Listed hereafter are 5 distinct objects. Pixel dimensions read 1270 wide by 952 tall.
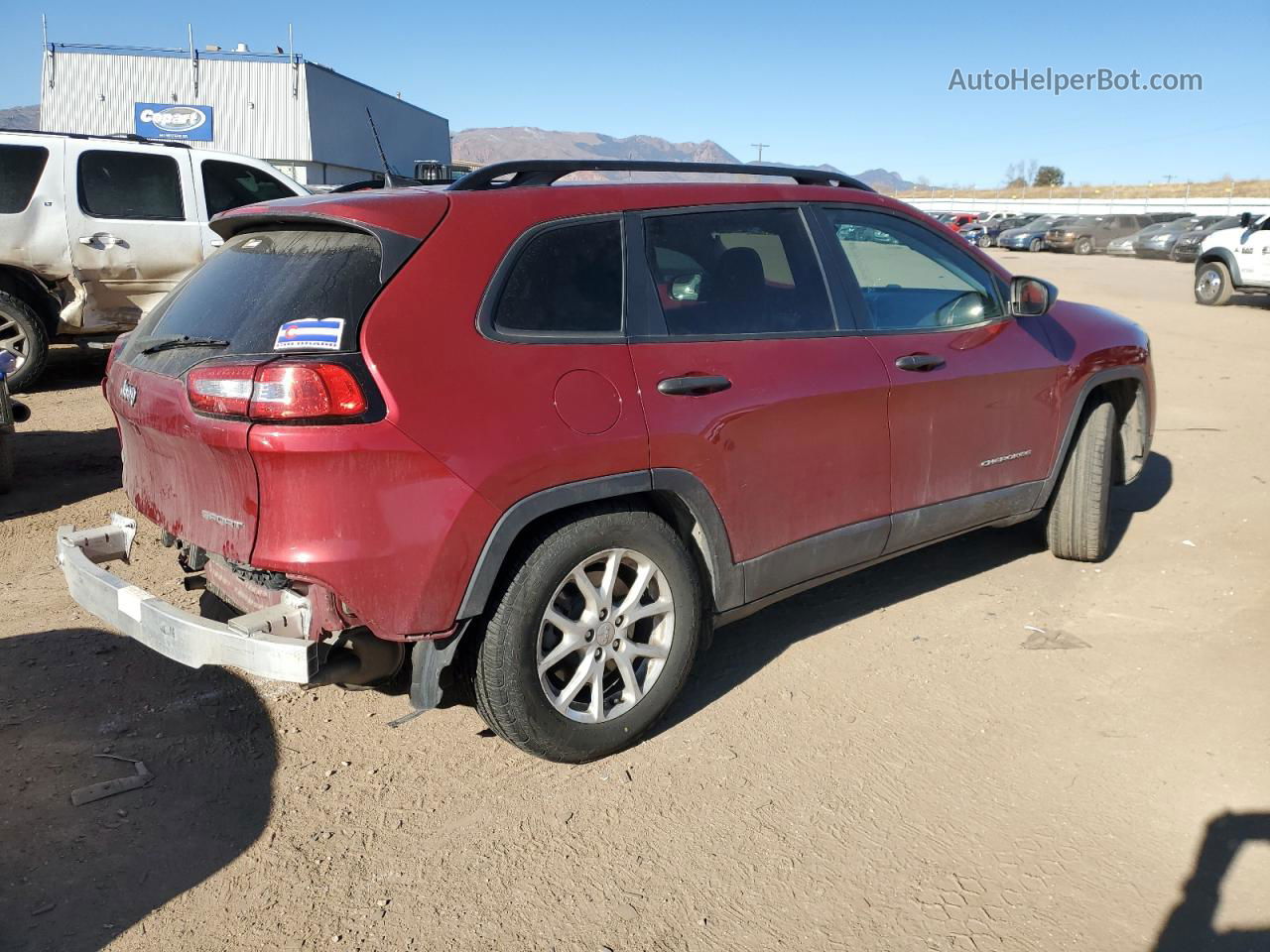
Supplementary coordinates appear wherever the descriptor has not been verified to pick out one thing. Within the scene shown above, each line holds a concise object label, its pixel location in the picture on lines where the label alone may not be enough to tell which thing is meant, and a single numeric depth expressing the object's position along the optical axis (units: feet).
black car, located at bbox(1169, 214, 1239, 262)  104.68
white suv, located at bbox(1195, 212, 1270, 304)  56.65
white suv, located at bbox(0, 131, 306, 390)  28.14
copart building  113.39
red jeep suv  9.23
